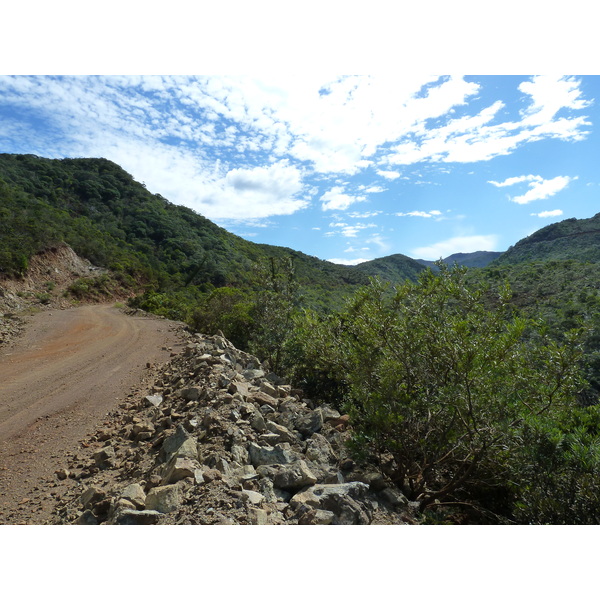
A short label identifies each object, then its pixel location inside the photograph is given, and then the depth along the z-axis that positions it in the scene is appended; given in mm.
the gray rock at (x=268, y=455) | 4980
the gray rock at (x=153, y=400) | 7258
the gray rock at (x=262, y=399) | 7144
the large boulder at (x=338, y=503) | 3975
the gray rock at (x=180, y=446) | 4730
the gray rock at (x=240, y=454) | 4895
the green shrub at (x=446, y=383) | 4422
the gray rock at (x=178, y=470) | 4227
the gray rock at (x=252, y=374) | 8788
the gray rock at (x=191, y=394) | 6938
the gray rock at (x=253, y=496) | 3832
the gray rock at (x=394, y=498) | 4977
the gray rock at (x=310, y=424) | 6417
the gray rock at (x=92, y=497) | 4207
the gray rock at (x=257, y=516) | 3533
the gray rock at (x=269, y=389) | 7867
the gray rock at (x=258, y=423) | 5906
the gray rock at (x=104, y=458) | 5270
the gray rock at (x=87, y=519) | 3905
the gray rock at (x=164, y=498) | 3759
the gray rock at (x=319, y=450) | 5520
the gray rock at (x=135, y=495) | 3869
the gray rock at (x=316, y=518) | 3752
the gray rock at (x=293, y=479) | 4445
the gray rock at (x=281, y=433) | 5840
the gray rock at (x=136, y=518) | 3584
